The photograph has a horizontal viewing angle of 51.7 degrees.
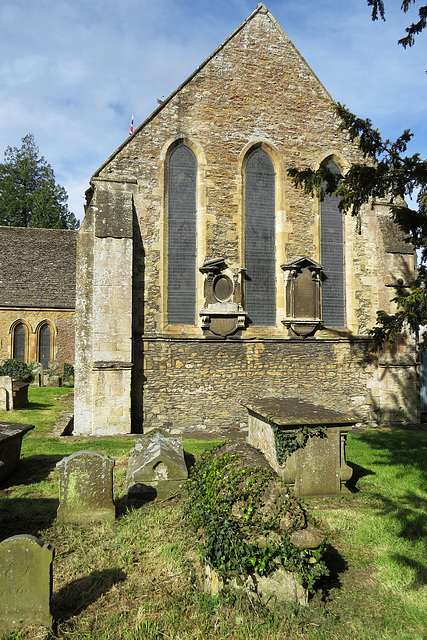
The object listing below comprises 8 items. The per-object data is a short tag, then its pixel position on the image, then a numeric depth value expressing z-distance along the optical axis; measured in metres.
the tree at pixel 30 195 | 36.41
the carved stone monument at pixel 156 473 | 6.41
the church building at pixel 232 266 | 11.40
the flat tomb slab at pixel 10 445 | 7.07
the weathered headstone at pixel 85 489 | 5.43
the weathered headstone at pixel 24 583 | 3.41
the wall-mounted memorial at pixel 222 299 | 11.80
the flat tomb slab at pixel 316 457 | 6.26
